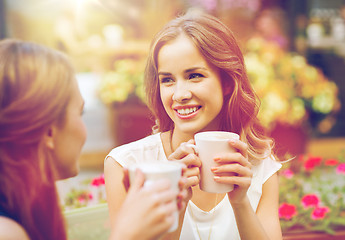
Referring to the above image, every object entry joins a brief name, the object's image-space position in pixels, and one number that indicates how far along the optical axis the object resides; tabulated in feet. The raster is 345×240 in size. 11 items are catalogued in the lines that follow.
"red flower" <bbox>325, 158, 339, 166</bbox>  8.01
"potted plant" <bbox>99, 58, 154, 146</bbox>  15.72
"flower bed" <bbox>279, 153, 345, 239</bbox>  6.26
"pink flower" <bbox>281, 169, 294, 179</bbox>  7.97
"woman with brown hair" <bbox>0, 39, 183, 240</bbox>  2.77
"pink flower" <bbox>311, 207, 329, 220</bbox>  6.32
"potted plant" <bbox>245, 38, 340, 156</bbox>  14.66
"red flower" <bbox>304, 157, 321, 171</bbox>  8.24
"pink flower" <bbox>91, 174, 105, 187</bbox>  7.09
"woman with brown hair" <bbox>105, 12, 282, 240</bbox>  4.83
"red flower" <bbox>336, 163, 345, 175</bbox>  7.35
